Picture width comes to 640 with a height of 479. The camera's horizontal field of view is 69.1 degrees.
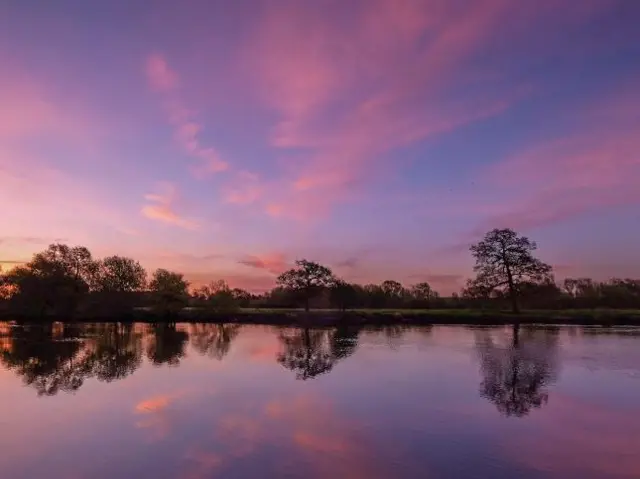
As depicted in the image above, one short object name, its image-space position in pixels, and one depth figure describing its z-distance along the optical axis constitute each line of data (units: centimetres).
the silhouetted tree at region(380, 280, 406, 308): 12381
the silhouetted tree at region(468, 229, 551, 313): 7188
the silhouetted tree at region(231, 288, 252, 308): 13374
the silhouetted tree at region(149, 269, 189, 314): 8756
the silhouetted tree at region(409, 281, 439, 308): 15265
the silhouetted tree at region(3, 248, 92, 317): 8375
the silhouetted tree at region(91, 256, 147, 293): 10538
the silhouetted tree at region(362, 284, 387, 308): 12262
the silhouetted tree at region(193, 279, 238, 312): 8919
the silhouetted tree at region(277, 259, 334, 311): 9656
